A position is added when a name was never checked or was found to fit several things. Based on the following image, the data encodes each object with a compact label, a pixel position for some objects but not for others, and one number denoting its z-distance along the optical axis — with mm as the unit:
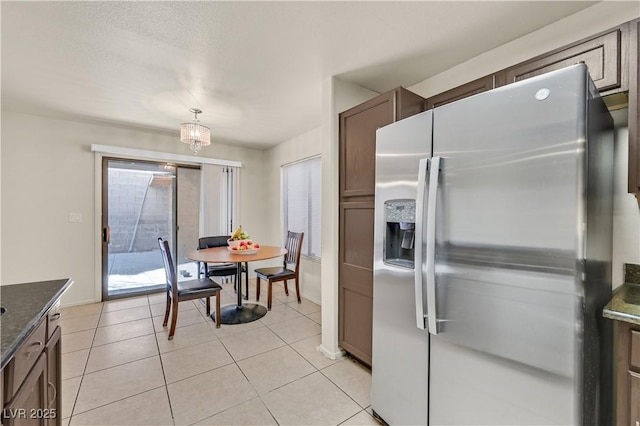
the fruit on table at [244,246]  3295
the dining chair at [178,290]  2730
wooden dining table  2990
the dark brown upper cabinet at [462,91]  1754
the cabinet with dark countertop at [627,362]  995
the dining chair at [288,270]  3506
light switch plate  3535
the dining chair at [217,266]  3714
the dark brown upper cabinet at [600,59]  1249
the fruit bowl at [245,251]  3232
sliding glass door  3855
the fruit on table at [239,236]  3557
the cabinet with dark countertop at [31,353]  826
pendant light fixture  2904
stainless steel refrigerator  946
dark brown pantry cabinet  2045
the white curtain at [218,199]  4527
